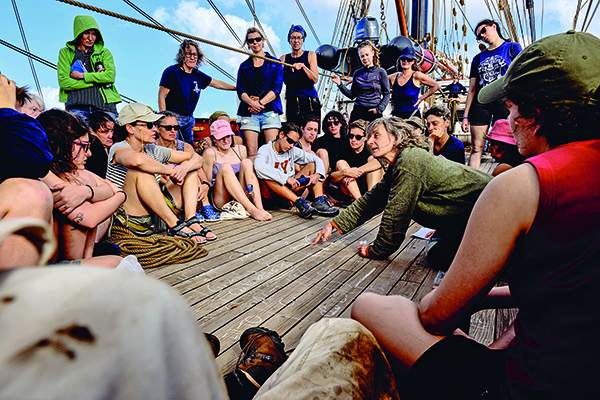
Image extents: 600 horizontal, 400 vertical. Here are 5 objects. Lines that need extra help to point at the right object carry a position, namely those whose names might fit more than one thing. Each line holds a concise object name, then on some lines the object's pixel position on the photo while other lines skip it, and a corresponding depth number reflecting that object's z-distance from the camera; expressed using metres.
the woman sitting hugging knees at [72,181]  1.86
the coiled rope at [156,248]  2.35
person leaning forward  2.03
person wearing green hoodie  3.46
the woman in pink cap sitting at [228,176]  3.84
